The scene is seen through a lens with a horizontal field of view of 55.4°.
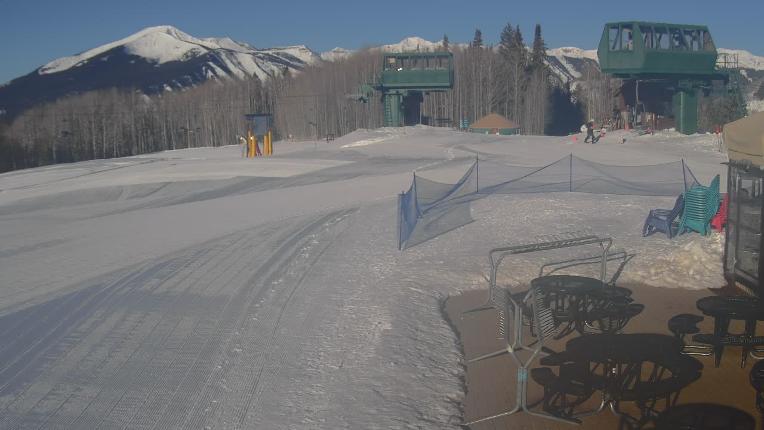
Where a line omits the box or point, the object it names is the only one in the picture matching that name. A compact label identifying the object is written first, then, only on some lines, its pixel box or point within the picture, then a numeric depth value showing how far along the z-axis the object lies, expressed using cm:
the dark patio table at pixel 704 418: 579
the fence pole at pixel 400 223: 1408
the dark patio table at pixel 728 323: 733
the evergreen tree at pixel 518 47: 10450
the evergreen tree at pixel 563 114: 10062
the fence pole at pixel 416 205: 1619
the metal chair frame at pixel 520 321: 661
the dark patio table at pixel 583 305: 854
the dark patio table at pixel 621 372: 664
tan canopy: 895
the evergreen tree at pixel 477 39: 11869
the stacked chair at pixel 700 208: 1337
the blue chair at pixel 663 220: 1382
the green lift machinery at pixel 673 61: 5159
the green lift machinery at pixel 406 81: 6231
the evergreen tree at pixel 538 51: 10612
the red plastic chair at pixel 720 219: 1310
